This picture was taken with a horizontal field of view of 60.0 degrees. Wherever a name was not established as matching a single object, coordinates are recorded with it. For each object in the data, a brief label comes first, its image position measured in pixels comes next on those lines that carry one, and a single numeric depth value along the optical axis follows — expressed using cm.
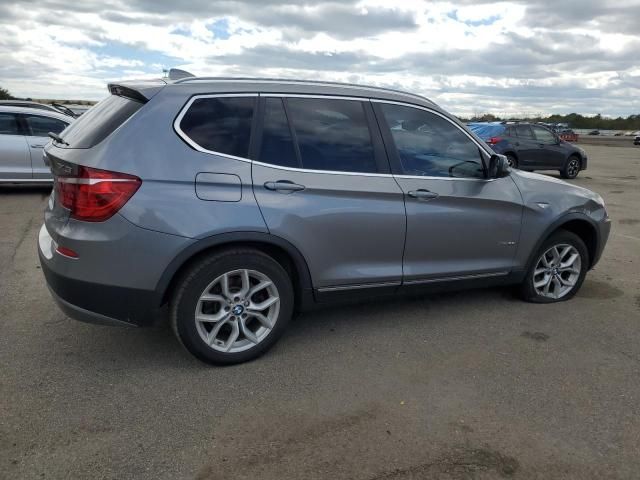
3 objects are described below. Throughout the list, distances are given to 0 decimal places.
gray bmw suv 317
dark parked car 1585
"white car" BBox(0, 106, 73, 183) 961
